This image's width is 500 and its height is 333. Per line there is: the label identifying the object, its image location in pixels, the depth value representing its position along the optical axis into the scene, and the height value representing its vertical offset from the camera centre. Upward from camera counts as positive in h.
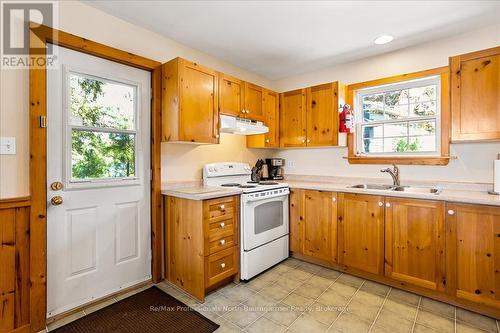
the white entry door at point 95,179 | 1.91 -0.11
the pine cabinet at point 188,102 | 2.31 +0.63
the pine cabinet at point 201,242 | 2.16 -0.71
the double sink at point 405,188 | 2.50 -0.24
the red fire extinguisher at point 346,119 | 2.99 +0.56
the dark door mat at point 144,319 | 1.81 -1.18
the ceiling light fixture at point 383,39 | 2.54 +1.32
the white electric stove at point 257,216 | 2.51 -0.55
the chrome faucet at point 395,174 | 2.76 -0.09
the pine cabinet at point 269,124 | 3.41 +0.59
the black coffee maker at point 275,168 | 3.74 -0.03
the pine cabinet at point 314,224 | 2.76 -0.68
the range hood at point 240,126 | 2.74 +0.46
